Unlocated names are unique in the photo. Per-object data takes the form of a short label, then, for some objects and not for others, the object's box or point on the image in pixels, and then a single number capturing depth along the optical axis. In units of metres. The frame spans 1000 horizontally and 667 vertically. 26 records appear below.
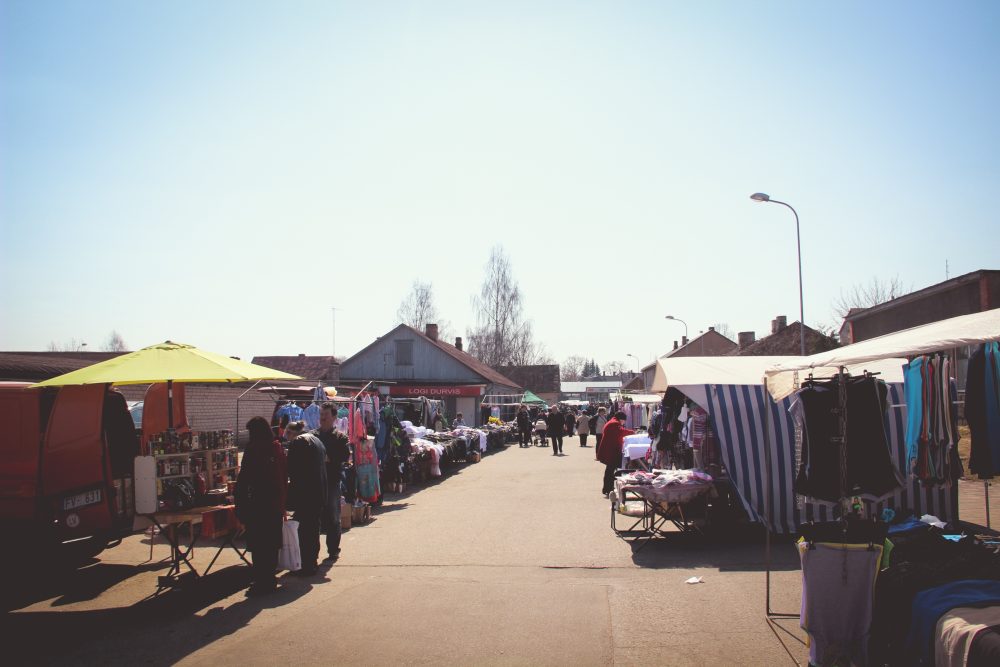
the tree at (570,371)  156.80
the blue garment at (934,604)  4.18
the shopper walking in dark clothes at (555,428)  27.75
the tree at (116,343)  105.06
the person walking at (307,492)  8.21
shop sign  40.34
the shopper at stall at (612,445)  14.08
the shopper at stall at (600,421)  27.08
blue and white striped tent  9.73
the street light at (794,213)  22.06
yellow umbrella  7.44
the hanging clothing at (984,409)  5.53
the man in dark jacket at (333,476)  9.10
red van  7.28
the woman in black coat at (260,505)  7.55
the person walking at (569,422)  42.48
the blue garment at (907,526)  5.99
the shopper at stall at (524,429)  34.94
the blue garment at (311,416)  14.29
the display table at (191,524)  7.77
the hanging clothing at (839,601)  5.05
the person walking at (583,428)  32.94
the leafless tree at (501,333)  61.03
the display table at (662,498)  9.56
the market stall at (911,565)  4.16
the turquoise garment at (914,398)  6.60
